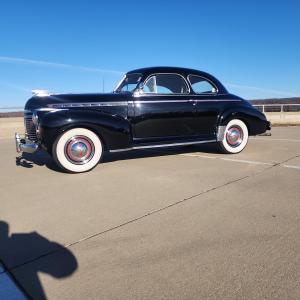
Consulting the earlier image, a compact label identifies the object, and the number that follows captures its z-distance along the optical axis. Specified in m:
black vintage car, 5.36
